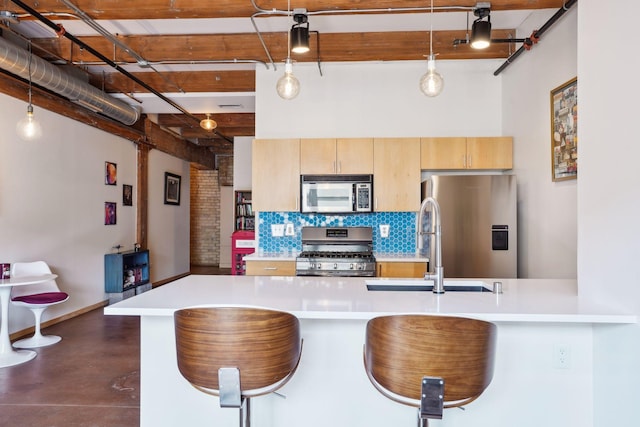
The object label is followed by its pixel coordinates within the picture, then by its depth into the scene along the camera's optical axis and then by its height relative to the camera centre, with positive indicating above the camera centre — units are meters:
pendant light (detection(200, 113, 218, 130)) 6.11 +1.39
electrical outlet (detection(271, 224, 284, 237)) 4.70 -0.17
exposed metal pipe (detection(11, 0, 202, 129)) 3.12 +1.60
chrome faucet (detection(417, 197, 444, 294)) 2.17 -0.22
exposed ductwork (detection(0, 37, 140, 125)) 3.73 +1.42
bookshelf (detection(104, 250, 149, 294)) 5.93 -0.83
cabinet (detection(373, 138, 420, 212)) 4.30 +0.45
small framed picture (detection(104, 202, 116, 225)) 5.99 +0.06
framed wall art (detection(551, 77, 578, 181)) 2.98 +0.65
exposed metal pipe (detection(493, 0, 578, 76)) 3.01 +1.55
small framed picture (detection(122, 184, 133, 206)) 6.47 +0.35
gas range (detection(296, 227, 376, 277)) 4.04 -0.39
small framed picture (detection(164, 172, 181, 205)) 7.98 +0.57
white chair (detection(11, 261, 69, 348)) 4.05 -0.82
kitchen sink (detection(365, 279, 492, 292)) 2.51 -0.43
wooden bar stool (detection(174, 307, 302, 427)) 1.53 -0.50
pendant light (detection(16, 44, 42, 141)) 3.49 +0.77
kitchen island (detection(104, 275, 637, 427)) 1.99 -0.77
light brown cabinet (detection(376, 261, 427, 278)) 4.04 -0.52
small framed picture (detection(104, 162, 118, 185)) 5.95 +0.65
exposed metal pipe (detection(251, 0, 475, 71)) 3.21 +1.65
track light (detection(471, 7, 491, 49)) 3.03 +1.38
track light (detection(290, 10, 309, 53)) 3.05 +1.36
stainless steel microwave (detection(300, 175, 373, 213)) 4.29 +0.24
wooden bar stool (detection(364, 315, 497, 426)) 1.43 -0.51
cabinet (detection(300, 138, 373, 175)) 4.32 +0.64
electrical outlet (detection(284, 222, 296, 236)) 4.69 -0.15
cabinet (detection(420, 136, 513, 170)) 4.26 +0.66
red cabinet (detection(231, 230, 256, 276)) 6.47 -0.50
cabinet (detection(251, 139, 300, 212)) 4.36 +0.44
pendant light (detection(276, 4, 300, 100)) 2.68 +0.87
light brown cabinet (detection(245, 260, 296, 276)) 4.09 -0.52
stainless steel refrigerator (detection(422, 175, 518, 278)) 3.80 -0.08
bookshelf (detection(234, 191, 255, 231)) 9.62 +0.08
